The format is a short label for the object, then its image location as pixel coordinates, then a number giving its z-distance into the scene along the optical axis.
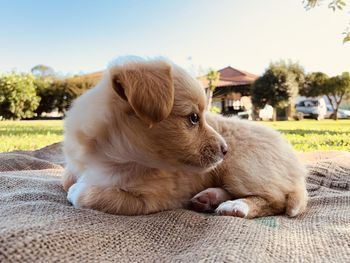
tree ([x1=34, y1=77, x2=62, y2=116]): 17.22
